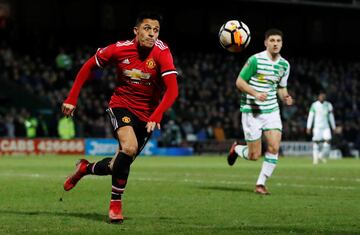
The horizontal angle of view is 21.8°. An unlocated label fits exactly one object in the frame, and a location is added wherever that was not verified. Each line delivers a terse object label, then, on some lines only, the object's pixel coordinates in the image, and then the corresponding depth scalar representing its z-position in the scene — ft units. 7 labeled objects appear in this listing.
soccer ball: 43.83
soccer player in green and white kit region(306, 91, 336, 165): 109.09
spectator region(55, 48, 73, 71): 139.23
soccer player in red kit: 34.42
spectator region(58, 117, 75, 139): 121.49
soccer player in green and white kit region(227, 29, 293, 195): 51.55
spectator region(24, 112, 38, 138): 119.85
